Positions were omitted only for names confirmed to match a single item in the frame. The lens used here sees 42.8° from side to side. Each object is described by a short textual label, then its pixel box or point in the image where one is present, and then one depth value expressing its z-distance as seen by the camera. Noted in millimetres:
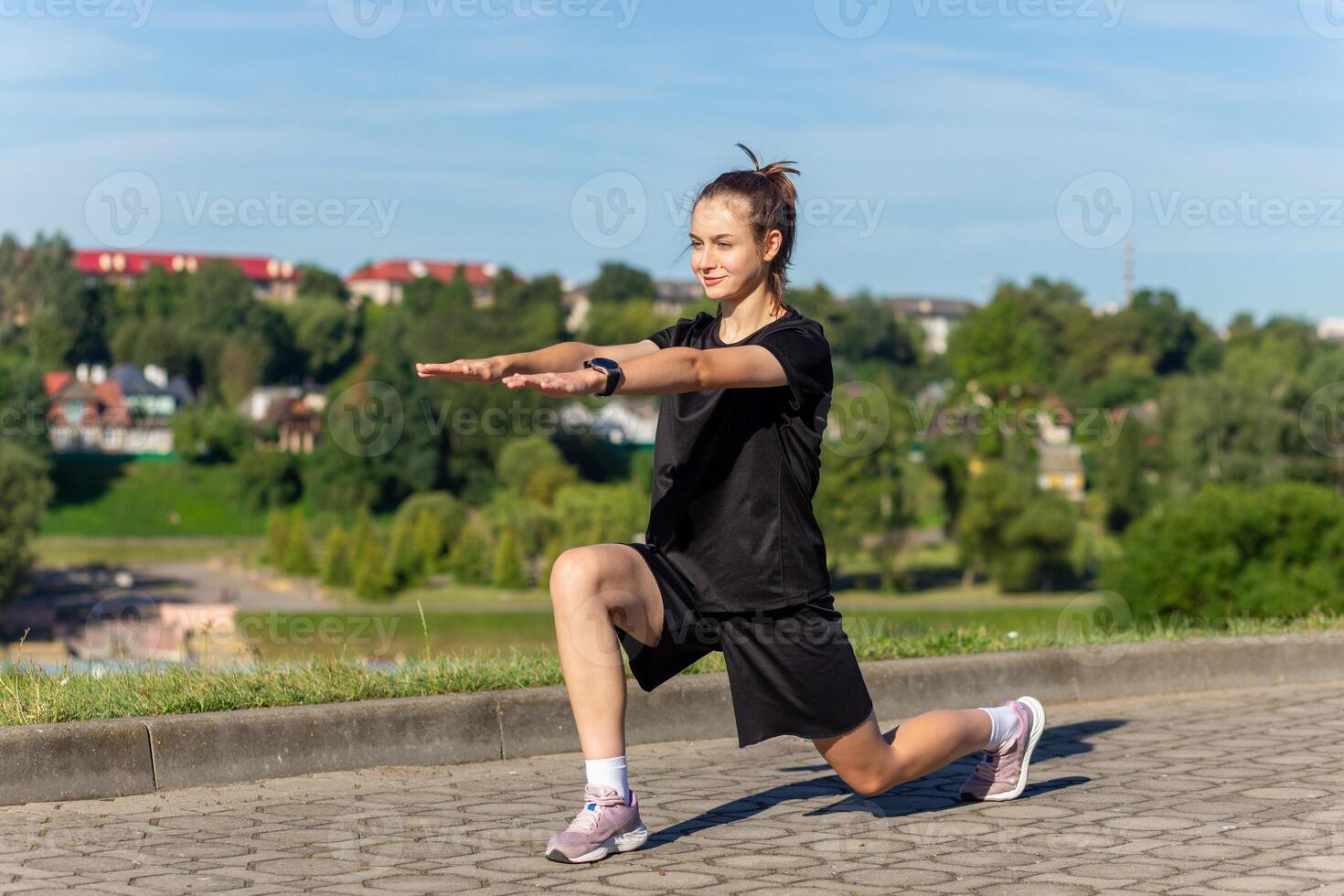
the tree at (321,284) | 180125
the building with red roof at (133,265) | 185000
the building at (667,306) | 185875
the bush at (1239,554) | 35812
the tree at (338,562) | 87812
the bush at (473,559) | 83250
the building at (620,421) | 107750
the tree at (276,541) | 92062
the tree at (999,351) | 115938
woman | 4793
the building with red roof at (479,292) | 185700
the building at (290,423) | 110688
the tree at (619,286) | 176875
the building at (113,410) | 112500
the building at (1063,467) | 101438
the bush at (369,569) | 83250
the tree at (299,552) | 90562
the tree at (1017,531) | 78000
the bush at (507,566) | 81312
